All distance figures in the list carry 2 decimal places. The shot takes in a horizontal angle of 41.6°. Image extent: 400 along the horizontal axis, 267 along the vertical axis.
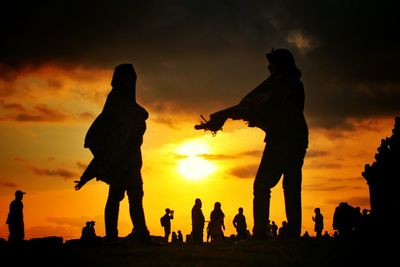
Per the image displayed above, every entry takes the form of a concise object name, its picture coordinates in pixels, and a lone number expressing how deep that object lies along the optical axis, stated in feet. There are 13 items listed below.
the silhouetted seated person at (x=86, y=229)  78.93
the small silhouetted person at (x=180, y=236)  103.54
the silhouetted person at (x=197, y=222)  70.30
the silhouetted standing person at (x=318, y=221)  82.57
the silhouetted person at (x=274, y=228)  98.78
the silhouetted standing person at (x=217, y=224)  73.97
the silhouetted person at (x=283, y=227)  84.56
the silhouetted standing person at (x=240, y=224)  73.87
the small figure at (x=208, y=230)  75.19
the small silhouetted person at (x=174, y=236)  102.49
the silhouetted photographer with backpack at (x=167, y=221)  85.30
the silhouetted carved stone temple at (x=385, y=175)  42.32
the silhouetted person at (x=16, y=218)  56.44
